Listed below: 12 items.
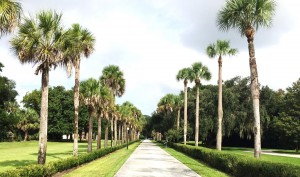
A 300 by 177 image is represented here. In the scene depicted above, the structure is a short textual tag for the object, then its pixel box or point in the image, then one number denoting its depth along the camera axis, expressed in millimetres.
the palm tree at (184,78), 38296
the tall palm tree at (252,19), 13293
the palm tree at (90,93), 24989
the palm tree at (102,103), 26257
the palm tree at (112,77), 35482
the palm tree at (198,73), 32630
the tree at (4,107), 39582
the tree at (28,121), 61386
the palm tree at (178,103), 46368
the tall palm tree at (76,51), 17988
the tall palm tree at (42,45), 12750
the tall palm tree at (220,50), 24265
